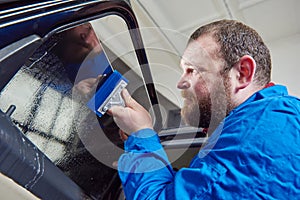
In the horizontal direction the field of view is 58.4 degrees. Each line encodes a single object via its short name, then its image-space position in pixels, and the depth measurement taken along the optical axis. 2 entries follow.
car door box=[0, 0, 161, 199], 0.35
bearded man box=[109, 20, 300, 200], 0.52
